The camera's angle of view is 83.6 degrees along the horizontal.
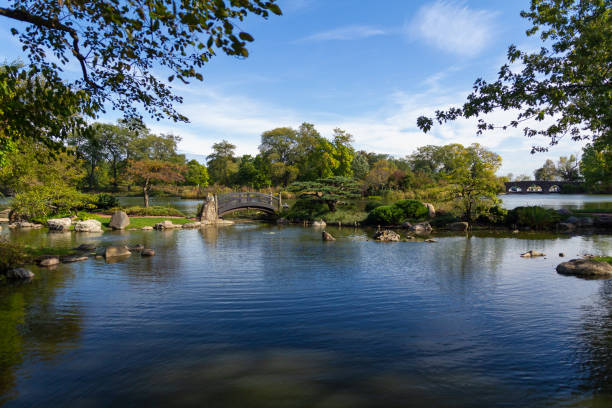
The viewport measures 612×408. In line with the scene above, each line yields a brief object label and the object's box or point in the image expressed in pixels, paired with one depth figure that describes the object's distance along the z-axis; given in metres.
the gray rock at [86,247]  13.53
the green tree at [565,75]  7.39
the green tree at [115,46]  4.68
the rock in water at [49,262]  11.16
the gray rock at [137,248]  14.18
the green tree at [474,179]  21.08
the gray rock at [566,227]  20.81
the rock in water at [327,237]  17.86
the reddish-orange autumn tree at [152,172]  31.72
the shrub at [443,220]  22.78
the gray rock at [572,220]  21.54
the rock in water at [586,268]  9.84
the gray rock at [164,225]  22.08
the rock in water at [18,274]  9.45
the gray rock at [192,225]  23.25
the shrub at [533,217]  21.33
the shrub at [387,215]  23.58
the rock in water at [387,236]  17.55
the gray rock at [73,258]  11.83
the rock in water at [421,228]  21.14
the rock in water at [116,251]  12.62
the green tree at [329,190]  27.89
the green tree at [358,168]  55.75
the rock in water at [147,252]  13.13
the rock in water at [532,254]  12.92
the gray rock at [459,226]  21.78
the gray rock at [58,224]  20.12
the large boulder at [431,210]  24.21
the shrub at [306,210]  27.53
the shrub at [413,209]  23.81
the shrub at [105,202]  28.16
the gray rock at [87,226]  19.91
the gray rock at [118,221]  21.42
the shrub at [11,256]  9.85
